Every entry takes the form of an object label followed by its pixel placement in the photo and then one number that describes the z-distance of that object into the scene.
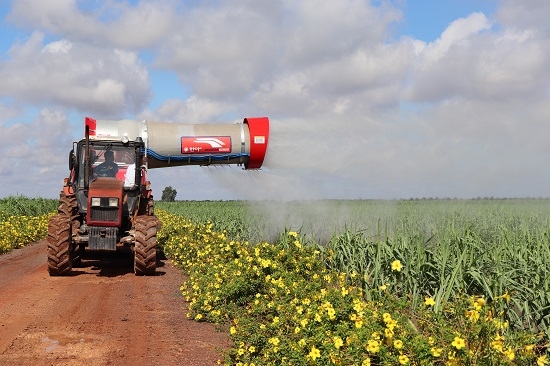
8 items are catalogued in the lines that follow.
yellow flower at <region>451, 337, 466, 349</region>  3.48
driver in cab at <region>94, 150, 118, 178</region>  12.34
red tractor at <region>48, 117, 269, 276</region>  11.41
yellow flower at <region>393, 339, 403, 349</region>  3.76
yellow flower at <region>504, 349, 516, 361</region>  3.37
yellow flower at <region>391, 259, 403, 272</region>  4.73
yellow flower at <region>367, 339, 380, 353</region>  3.83
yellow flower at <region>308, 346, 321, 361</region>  4.25
